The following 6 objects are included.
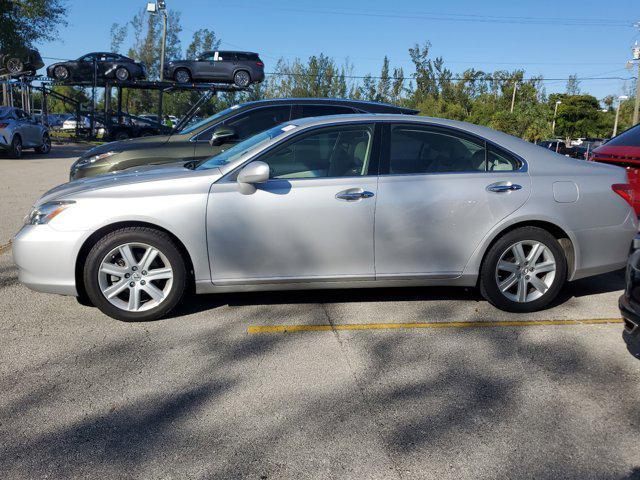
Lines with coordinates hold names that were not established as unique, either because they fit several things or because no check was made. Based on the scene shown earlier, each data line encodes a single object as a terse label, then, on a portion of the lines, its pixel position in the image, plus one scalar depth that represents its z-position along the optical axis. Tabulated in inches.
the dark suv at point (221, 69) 975.6
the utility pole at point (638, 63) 1315.2
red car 233.5
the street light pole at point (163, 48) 1117.9
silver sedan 175.9
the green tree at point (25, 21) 971.3
